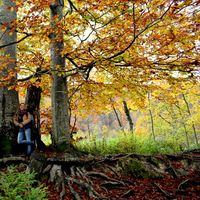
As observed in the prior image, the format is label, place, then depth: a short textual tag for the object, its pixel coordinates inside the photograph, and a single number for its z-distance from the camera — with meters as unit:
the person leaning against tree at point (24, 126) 7.07
